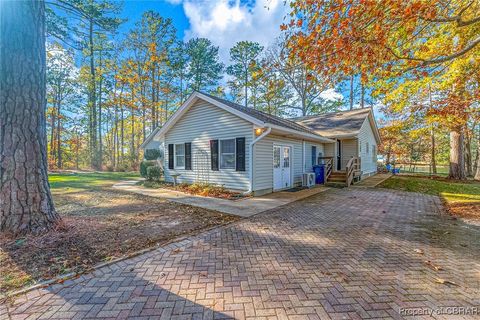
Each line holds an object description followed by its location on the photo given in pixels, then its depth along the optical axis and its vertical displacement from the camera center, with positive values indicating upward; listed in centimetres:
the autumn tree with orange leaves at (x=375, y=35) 436 +297
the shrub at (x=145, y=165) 1317 -38
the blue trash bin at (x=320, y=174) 1160 -89
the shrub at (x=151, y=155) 1427 +28
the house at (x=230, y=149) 823 +45
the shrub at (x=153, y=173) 1206 -81
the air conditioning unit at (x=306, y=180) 1057 -111
